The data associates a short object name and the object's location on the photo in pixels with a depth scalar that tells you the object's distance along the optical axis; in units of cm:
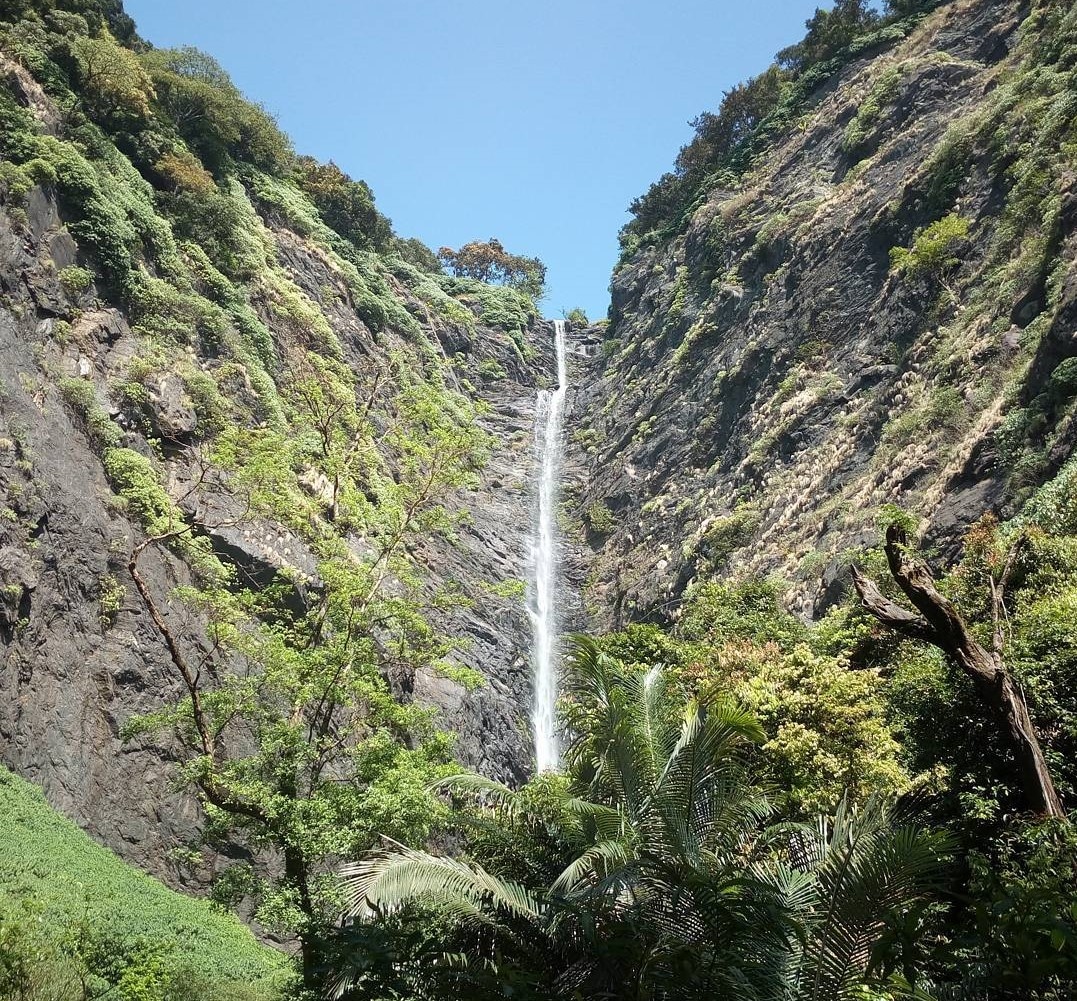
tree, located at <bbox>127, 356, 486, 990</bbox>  1069
